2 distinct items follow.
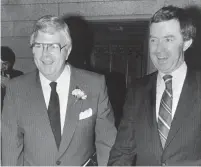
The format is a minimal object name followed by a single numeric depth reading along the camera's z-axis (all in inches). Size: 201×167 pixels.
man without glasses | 91.0
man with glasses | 107.9
